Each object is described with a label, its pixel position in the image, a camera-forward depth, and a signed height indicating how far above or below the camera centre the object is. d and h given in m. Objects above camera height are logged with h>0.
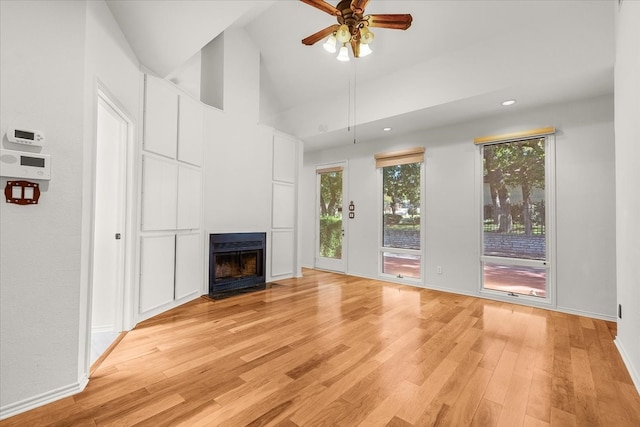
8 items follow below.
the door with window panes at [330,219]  6.15 -0.03
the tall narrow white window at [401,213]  5.07 +0.10
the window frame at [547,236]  3.80 -0.21
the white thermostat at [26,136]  1.66 +0.45
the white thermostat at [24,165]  1.64 +0.29
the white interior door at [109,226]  2.88 -0.10
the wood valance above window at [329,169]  6.11 +1.03
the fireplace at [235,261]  4.26 -0.69
